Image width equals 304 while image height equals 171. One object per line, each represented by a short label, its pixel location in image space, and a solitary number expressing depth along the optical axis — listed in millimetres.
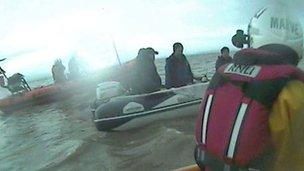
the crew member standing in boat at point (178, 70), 5321
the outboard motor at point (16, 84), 10201
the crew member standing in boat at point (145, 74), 5253
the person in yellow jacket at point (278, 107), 960
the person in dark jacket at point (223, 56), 5023
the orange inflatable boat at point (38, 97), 10075
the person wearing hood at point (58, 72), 10740
